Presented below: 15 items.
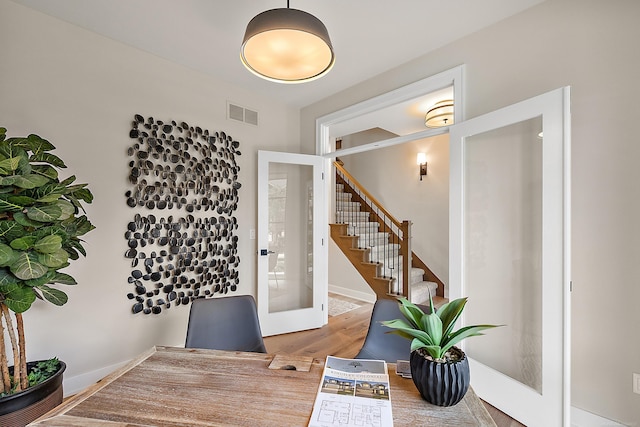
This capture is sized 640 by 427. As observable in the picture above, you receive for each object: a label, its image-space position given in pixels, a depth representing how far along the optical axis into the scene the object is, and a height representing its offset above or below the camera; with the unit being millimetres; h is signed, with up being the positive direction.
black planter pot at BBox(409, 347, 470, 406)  1006 -544
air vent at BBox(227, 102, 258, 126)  3264 +1118
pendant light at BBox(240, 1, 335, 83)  1361 +823
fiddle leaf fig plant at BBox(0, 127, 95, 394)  1396 -90
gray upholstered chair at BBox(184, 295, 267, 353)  1915 -712
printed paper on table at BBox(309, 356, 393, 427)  954 -638
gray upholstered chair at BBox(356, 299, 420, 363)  1790 -746
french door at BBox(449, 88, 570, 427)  1729 -221
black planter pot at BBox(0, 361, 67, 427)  1451 -943
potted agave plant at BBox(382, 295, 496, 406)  1009 -488
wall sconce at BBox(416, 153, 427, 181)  5121 +900
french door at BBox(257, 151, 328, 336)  3432 -294
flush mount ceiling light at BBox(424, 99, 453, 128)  2887 +1000
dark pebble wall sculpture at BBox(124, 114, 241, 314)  2602 +17
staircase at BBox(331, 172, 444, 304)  4379 -464
